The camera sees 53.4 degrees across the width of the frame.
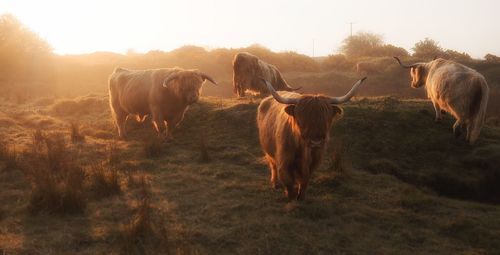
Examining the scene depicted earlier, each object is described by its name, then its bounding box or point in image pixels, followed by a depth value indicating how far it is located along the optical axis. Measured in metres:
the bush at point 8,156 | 6.62
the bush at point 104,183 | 5.72
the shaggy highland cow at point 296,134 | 4.71
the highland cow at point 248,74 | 12.59
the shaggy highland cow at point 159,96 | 8.92
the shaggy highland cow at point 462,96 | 7.51
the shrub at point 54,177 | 5.14
